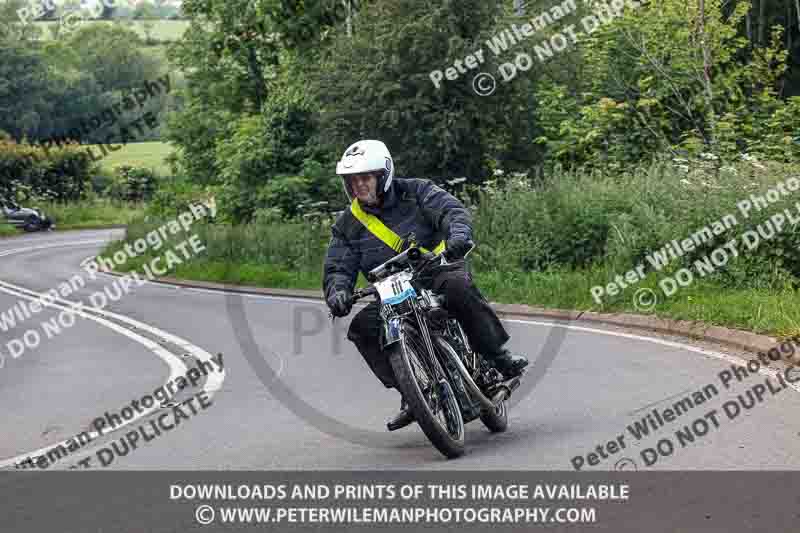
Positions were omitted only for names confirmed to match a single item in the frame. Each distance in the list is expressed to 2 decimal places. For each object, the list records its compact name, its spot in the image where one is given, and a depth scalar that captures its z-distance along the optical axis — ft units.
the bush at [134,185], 260.21
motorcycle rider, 24.84
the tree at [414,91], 84.28
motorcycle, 22.77
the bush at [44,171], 235.40
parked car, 209.46
